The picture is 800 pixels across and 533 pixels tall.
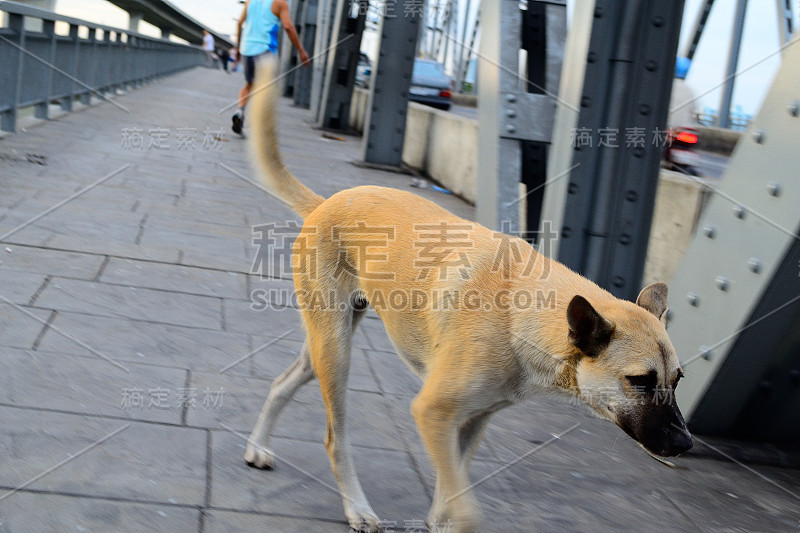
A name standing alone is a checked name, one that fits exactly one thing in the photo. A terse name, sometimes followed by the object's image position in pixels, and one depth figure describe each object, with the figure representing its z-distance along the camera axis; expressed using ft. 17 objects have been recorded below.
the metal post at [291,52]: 94.17
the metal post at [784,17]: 55.06
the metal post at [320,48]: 65.10
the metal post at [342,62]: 54.54
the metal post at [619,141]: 16.28
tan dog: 9.71
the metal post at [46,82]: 40.19
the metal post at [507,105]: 18.74
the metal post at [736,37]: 67.10
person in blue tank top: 42.88
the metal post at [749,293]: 13.66
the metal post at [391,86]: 40.11
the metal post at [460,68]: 162.81
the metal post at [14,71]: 34.35
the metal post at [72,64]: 47.26
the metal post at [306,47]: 82.74
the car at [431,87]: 110.73
